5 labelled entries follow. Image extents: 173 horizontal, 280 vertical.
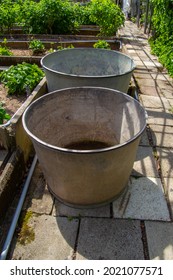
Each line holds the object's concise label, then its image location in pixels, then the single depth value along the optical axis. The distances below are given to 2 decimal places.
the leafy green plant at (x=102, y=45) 6.61
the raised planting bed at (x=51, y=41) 7.53
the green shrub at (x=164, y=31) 6.85
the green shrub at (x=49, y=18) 8.33
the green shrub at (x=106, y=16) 8.00
